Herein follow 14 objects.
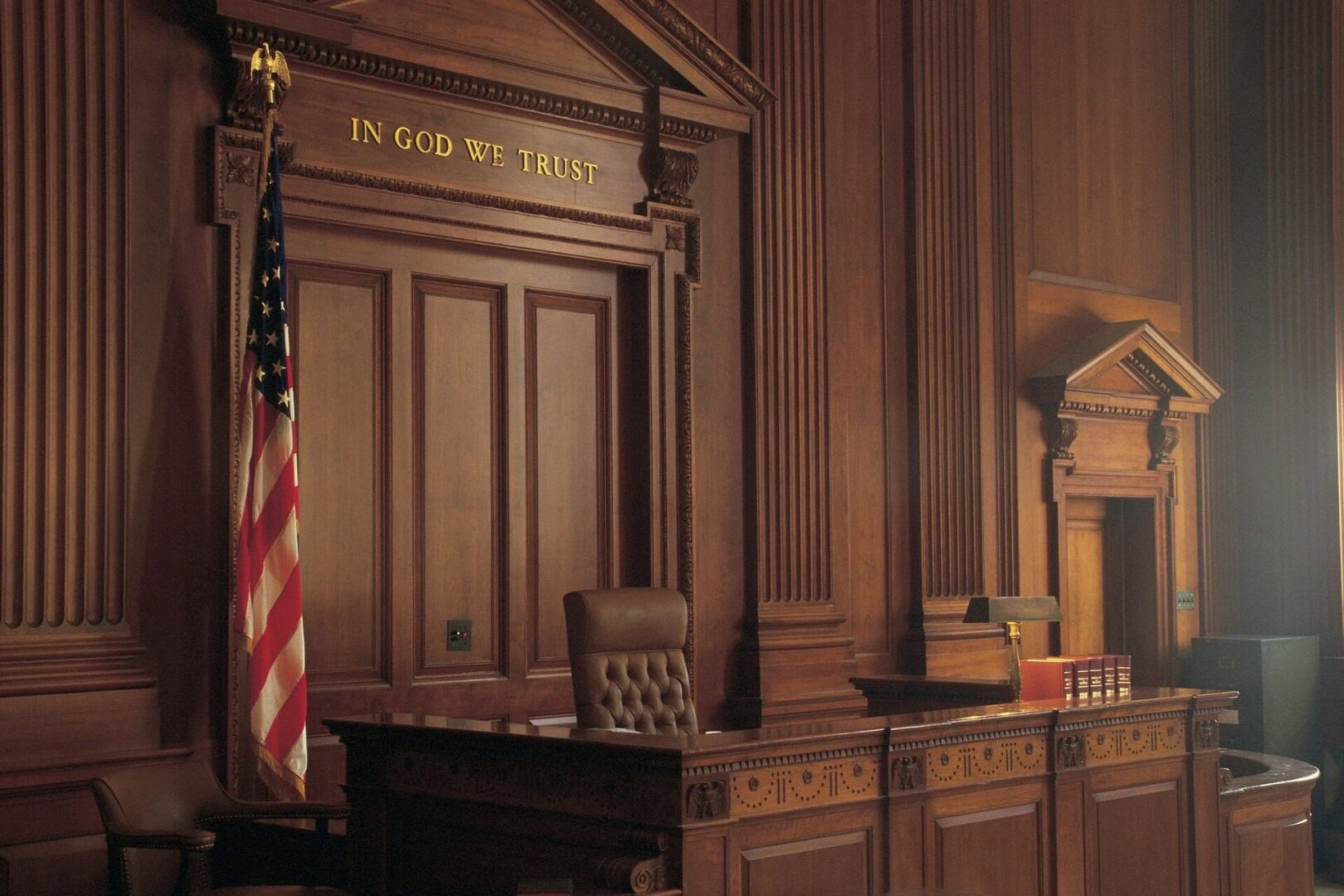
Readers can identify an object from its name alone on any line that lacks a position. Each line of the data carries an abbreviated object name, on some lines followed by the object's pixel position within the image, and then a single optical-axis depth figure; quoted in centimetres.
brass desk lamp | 570
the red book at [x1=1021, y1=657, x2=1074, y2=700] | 568
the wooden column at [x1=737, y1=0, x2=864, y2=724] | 708
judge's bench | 408
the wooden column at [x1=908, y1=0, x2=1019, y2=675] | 787
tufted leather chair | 533
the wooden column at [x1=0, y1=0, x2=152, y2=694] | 488
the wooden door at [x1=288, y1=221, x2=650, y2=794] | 576
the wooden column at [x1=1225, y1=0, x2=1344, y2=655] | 955
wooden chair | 415
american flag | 511
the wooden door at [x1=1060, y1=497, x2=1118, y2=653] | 888
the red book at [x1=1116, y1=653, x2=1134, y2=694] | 585
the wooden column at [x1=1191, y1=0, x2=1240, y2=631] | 963
